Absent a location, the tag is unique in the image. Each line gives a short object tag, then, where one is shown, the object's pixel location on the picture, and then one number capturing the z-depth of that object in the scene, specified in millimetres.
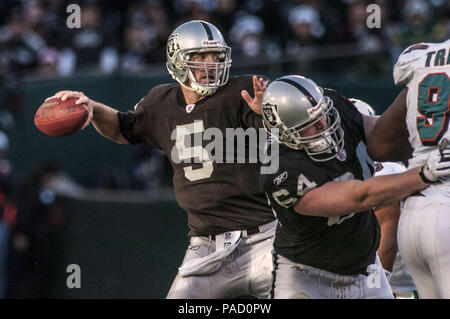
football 10930
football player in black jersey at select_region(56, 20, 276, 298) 10477
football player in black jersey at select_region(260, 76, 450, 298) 8492
